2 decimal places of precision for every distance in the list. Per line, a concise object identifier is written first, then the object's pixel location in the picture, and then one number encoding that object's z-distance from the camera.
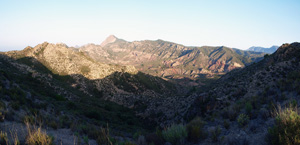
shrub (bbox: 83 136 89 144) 6.20
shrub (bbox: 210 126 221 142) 6.25
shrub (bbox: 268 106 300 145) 4.21
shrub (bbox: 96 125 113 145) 6.26
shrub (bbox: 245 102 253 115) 8.51
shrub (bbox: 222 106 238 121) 8.64
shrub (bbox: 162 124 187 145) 6.19
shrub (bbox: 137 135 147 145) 6.56
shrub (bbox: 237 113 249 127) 7.25
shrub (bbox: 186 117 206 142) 6.51
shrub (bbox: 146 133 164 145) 6.61
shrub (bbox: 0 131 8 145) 4.71
